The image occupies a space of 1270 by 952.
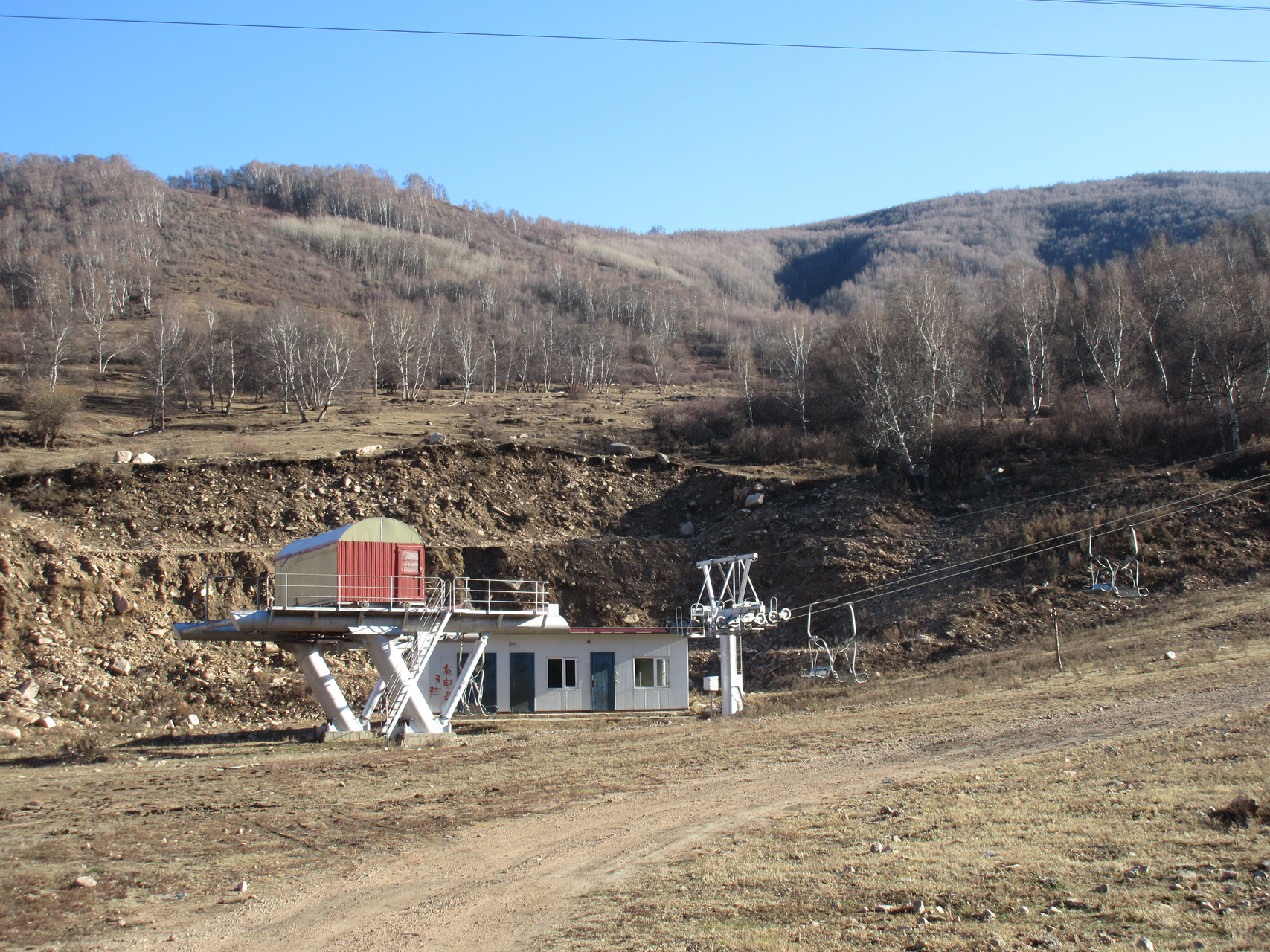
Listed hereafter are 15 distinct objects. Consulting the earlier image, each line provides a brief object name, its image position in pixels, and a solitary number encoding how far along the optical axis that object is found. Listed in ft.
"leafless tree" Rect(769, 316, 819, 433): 219.61
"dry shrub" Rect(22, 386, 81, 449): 165.89
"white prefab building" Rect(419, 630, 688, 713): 111.65
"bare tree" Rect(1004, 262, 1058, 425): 190.91
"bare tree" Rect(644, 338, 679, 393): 310.96
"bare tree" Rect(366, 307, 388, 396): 268.35
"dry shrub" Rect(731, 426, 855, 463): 189.26
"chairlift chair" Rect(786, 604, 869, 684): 109.91
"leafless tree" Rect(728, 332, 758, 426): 230.07
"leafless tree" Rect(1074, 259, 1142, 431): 170.19
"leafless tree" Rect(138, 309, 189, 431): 210.79
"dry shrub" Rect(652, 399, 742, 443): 214.28
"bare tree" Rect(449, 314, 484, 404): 272.72
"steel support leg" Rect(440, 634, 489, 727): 85.92
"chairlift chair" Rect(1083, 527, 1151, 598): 112.06
